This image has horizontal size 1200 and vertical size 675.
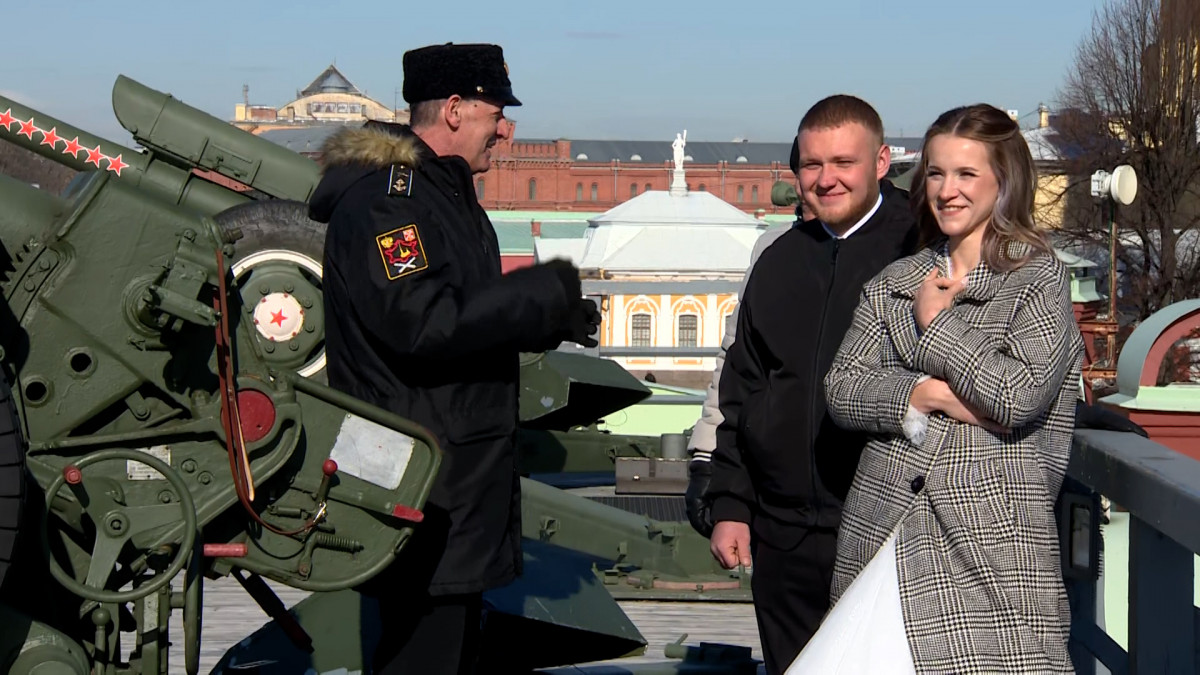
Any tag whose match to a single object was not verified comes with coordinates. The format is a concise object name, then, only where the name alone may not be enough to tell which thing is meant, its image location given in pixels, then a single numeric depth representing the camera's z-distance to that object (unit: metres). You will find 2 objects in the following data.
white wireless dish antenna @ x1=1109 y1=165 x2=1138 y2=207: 21.12
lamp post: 21.19
